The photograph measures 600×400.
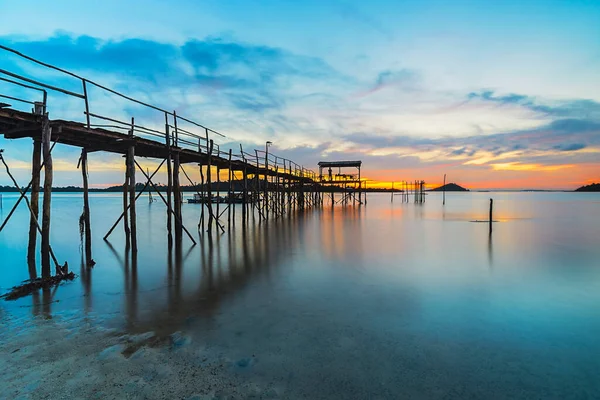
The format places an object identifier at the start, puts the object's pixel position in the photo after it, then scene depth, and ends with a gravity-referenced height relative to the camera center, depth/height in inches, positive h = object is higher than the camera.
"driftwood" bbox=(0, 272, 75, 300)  299.6 -91.8
